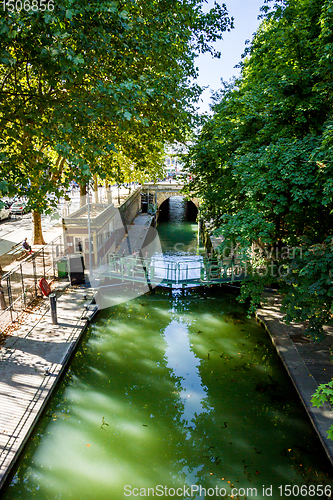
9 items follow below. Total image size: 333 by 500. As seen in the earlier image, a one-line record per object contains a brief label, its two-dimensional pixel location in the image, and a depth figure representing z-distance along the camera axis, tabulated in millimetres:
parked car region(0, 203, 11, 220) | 27906
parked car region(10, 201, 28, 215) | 30194
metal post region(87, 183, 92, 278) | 16500
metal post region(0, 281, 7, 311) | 12117
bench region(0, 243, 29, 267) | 17402
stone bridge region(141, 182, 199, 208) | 40553
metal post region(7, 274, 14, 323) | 11995
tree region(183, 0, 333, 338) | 8414
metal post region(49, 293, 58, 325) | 11820
